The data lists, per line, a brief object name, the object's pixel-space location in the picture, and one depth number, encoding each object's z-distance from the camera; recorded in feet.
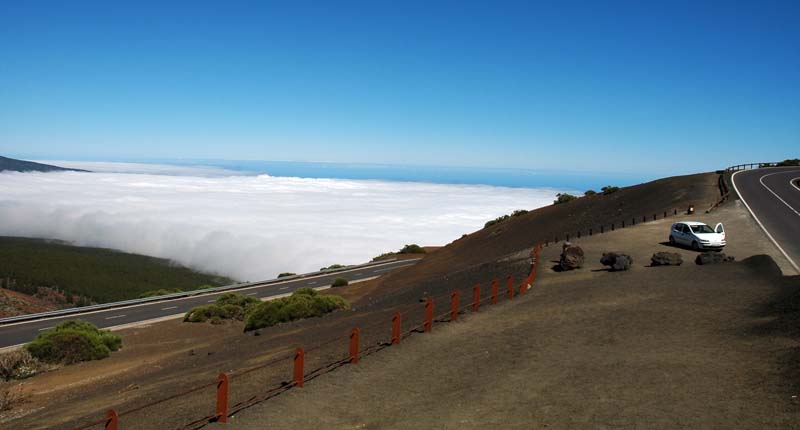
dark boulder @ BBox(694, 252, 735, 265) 80.02
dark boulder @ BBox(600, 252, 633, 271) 80.43
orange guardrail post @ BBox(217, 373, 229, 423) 32.07
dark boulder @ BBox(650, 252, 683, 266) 81.82
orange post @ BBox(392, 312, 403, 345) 48.67
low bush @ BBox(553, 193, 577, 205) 228.02
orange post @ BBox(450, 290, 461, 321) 56.75
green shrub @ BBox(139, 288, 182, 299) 183.91
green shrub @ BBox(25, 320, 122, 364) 77.00
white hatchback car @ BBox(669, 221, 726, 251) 94.38
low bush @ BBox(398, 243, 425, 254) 271.08
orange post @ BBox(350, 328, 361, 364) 43.27
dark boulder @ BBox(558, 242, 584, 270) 85.46
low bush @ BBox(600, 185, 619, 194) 215.63
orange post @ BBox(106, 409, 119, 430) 25.43
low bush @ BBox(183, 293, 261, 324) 112.88
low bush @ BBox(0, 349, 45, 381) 68.28
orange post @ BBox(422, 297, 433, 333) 52.70
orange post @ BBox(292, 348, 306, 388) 37.77
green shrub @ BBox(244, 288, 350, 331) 93.30
